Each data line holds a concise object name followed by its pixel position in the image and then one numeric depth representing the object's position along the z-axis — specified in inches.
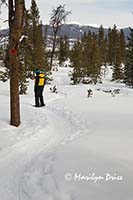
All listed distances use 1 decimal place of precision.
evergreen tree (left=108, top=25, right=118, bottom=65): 2974.9
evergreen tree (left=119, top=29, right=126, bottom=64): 2640.3
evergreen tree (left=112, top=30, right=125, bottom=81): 1982.3
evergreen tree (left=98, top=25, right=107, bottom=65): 3078.2
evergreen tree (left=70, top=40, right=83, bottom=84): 1485.0
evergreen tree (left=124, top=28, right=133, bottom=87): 1667.1
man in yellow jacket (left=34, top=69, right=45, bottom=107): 698.2
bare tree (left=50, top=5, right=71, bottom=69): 1899.6
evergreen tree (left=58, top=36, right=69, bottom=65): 2688.2
